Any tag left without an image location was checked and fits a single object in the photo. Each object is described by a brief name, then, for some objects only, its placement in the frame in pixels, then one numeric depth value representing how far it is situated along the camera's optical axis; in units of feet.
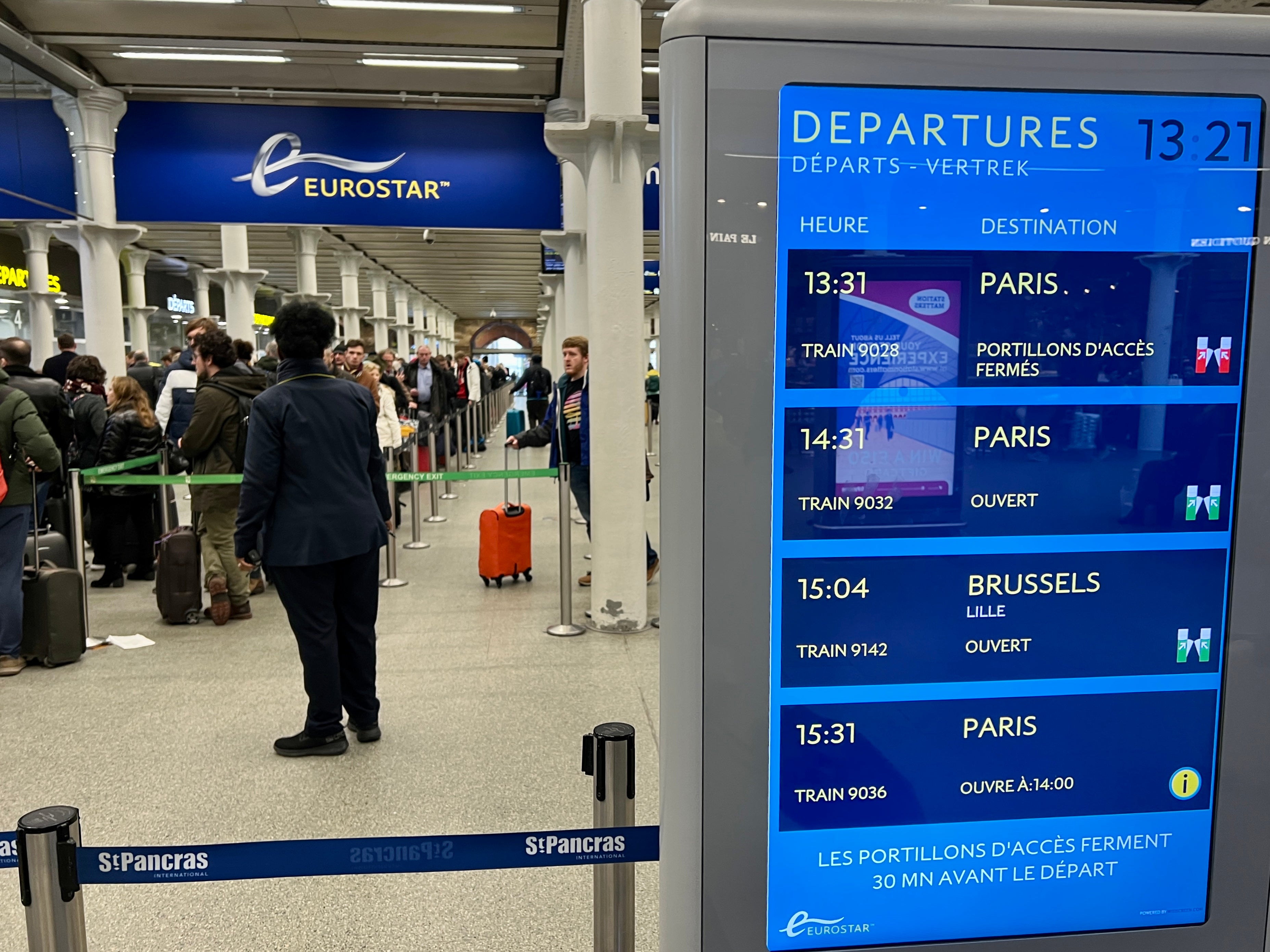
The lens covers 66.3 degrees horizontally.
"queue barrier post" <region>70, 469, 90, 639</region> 19.08
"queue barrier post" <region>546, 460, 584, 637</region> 19.95
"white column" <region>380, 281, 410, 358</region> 124.47
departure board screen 5.04
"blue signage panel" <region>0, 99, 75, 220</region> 27.58
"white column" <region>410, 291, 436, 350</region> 145.07
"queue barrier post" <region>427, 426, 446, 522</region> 33.12
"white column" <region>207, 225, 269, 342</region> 50.14
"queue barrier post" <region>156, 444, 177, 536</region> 26.27
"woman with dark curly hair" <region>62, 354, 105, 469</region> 24.64
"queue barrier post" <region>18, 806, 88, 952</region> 6.11
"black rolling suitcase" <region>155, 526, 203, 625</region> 21.17
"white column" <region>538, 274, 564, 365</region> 57.88
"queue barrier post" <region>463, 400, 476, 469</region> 53.06
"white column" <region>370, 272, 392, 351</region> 102.27
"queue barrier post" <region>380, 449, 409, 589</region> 24.90
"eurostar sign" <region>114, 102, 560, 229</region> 28.27
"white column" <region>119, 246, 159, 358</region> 76.84
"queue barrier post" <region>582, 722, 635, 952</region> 6.72
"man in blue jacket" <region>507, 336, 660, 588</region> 22.68
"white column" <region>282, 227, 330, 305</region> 61.82
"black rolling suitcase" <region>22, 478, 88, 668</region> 18.15
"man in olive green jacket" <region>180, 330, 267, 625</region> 20.95
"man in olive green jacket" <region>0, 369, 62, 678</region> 16.96
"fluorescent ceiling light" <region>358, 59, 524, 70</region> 32.14
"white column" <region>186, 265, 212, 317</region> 100.27
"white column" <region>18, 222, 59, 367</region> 57.16
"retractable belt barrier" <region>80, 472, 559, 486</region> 20.65
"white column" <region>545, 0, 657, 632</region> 19.47
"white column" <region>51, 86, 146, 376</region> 29.63
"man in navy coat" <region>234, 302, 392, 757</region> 13.16
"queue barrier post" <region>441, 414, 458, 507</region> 40.09
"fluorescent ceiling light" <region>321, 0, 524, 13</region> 27.17
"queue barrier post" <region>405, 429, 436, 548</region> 30.07
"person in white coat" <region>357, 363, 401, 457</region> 26.99
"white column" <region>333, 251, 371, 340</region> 81.92
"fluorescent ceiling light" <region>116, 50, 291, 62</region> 30.81
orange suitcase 24.54
